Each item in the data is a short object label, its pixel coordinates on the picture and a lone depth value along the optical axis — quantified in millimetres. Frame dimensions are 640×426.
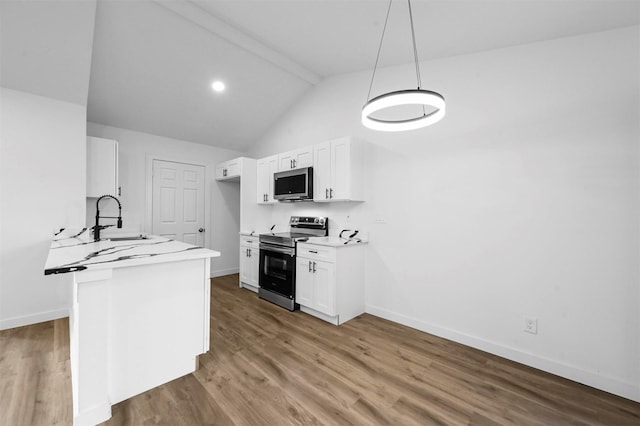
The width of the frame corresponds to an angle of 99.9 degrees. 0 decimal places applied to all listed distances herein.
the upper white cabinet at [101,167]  3568
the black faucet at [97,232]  2629
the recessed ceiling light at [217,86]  3822
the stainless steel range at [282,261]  3557
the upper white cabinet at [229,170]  4766
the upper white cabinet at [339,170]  3359
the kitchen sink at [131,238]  2924
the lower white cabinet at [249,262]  4242
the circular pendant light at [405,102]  1709
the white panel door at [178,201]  4688
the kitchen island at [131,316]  1558
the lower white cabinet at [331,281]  3129
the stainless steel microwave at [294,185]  3725
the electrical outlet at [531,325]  2322
